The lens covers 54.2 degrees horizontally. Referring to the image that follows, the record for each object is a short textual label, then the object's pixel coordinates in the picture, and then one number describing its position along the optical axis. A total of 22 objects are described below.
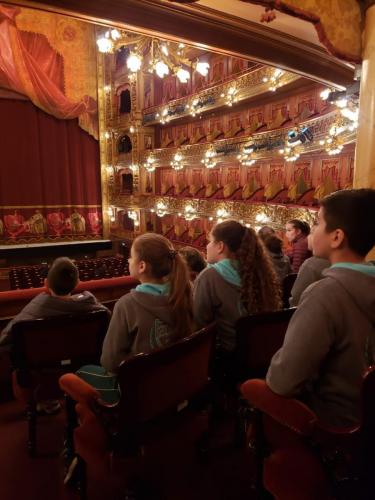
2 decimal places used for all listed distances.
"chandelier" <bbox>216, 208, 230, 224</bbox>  10.24
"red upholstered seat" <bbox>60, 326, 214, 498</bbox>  1.47
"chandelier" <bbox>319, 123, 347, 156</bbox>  6.42
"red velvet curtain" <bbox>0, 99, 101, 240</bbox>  13.19
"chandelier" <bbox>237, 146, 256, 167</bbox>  9.40
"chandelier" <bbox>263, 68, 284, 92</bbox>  8.27
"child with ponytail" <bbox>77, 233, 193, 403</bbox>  1.72
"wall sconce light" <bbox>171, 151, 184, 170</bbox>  12.29
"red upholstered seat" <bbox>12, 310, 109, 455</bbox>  2.13
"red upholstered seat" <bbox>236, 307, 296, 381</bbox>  1.96
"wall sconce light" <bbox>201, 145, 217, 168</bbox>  10.92
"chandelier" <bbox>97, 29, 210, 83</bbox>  5.82
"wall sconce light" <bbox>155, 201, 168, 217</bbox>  13.08
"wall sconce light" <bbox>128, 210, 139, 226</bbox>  14.37
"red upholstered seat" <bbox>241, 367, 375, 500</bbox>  1.13
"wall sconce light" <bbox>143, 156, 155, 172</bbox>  13.59
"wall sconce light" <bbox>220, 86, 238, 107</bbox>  9.84
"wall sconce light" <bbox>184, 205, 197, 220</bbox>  11.72
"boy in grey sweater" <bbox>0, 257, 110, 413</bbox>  2.27
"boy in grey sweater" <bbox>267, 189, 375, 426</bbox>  1.18
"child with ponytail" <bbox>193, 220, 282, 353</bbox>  2.16
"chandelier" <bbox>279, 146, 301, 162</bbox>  8.05
